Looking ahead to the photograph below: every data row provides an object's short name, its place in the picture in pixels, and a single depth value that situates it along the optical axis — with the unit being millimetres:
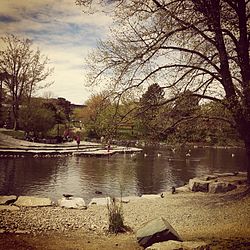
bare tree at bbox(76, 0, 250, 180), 8297
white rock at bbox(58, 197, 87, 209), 8414
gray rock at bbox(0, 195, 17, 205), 8406
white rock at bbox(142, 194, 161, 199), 10325
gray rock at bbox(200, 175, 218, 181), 12023
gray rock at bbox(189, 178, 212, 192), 10763
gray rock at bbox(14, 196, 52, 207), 8231
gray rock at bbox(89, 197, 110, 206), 9288
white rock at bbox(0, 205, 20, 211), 7551
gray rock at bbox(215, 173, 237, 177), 13227
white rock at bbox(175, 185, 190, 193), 11258
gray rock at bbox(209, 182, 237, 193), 9984
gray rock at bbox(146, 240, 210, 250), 4625
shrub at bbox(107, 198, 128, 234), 6156
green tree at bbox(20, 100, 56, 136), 26722
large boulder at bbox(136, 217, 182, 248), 5145
